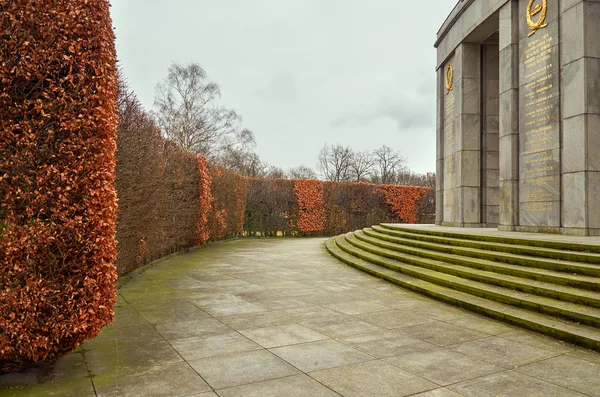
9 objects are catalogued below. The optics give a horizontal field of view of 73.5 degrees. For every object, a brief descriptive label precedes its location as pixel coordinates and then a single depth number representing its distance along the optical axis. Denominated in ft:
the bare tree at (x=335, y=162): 181.27
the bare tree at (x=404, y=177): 190.85
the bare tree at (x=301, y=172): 202.18
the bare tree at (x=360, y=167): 180.04
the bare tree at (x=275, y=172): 184.26
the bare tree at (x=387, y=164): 184.96
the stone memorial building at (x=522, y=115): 32.09
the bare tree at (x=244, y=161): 119.97
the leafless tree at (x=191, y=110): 100.22
